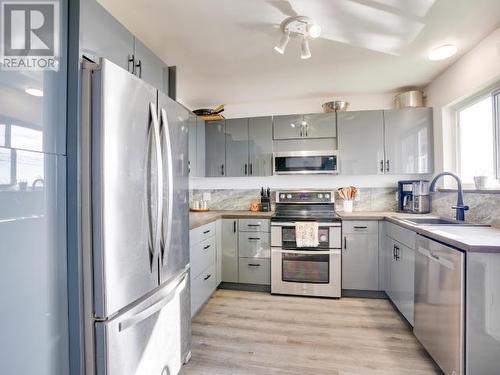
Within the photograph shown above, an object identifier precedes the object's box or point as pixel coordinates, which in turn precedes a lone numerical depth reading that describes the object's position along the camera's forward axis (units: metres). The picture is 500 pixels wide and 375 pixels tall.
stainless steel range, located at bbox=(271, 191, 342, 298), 2.80
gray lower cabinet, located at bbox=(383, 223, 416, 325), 2.11
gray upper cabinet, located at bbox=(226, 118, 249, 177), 3.38
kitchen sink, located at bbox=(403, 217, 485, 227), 2.28
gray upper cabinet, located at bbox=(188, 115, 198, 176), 3.04
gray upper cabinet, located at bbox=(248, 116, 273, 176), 3.31
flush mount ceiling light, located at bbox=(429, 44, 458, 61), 2.15
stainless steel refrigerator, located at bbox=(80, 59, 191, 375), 1.06
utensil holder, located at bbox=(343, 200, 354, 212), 3.24
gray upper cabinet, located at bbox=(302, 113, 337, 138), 3.16
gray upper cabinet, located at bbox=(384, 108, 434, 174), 2.97
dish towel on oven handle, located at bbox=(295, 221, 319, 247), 2.80
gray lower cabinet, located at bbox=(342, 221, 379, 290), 2.78
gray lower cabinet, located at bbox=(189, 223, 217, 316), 2.28
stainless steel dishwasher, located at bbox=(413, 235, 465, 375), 1.41
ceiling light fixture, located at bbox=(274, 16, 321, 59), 1.75
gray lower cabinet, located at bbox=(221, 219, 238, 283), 3.05
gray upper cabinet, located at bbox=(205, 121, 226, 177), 3.45
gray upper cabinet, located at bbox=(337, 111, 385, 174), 3.06
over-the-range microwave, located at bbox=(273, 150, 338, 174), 3.11
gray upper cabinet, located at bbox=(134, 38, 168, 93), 1.57
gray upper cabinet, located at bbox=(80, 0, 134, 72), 1.13
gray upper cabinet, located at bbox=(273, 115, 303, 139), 3.23
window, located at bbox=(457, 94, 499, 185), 2.16
